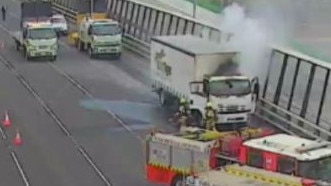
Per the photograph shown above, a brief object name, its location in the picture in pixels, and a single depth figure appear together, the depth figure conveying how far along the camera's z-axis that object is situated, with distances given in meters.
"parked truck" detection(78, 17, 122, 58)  55.69
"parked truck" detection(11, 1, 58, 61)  55.00
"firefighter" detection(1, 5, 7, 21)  80.88
